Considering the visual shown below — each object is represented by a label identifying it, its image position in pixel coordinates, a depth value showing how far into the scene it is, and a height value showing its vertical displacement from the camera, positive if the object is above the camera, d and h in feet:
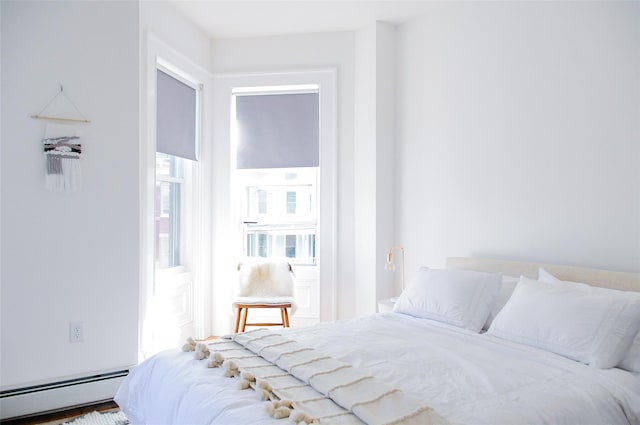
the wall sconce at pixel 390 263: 11.50 -1.34
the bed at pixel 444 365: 5.22 -2.13
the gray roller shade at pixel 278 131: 14.17 +2.26
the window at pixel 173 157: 12.09 +1.35
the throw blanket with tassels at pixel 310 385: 4.88 -2.08
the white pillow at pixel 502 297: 8.69 -1.65
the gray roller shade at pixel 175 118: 11.98 +2.34
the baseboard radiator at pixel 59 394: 9.07 -3.71
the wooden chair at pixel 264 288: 12.51 -2.20
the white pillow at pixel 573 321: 6.60 -1.66
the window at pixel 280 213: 14.55 -0.18
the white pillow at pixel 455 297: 8.59 -1.67
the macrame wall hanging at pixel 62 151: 9.41 +1.09
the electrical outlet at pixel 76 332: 9.72 -2.55
